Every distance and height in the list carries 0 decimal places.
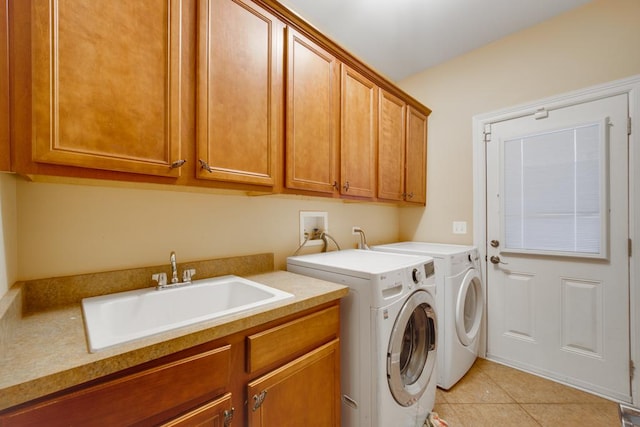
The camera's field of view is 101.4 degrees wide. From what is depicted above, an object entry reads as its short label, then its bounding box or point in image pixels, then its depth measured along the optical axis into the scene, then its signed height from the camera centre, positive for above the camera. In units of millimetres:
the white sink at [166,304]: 848 -379
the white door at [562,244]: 1745 -240
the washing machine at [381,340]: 1202 -619
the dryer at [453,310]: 1823 -688
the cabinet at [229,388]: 607 -516
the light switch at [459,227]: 2398 -138
